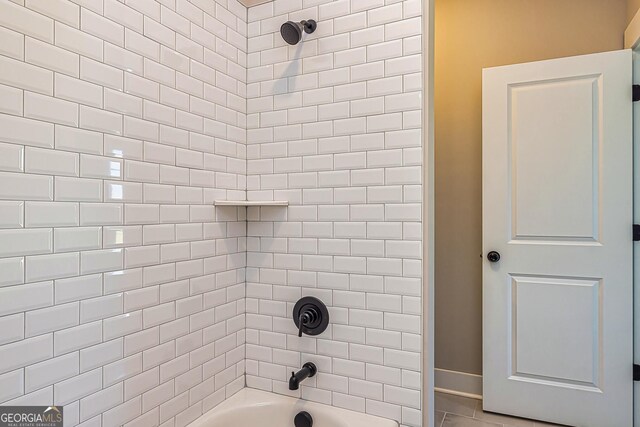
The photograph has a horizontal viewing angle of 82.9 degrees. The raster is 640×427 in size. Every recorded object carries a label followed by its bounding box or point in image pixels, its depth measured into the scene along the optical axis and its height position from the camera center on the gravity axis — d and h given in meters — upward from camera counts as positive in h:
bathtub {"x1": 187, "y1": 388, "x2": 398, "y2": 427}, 1.49 -0.84
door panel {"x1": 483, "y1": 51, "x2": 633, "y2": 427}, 2.11 -0.14
